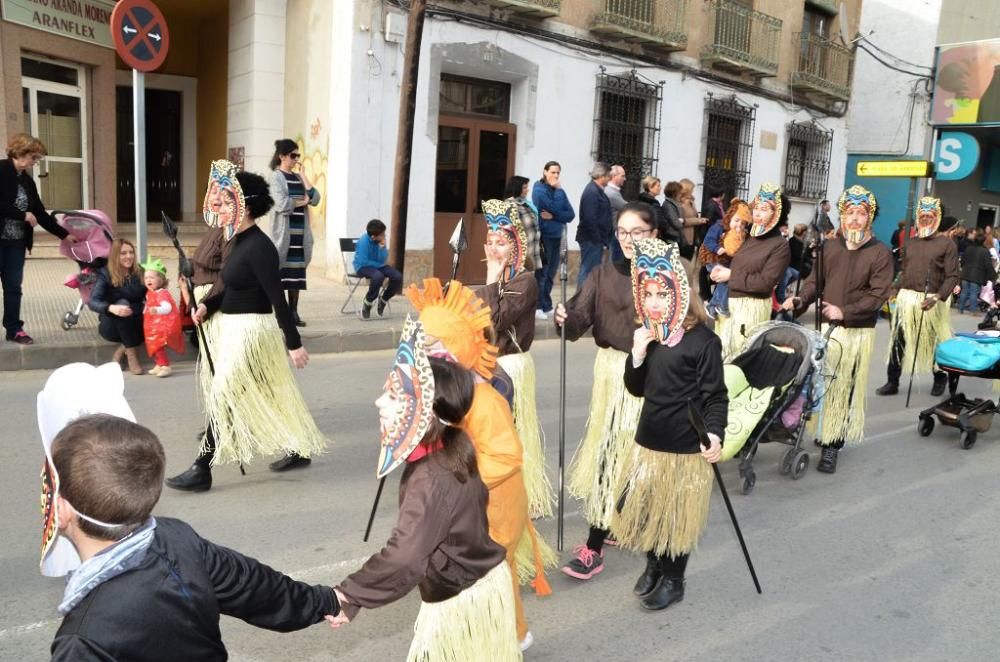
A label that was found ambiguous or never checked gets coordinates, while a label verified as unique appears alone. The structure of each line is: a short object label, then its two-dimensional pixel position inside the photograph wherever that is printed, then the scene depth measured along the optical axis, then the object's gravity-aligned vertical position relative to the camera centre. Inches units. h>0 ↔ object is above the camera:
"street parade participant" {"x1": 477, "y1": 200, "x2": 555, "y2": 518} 173.3 -21.2
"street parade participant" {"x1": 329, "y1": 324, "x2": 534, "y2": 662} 89.7 -36.3
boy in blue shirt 390.9 -29.4
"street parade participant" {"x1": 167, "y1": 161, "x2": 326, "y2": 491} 183.6 -34.2
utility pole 430.0 +40.1
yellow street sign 494.9 +40.1
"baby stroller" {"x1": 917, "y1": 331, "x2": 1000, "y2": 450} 263.1 -43.6
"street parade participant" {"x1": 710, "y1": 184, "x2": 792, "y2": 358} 243.0 -13.6
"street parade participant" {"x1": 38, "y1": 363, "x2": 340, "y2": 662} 65.2 -28.9
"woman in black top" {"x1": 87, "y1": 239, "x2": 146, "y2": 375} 285.7 -39.0
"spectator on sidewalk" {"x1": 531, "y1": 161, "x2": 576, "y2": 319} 428.1 +0.7
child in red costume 285.6 -44.5
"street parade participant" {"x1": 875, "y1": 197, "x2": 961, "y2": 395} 317.1 -22.4
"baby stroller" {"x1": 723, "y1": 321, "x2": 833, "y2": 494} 210.5 -43.1
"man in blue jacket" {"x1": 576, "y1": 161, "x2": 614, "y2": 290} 440.1 -1.6
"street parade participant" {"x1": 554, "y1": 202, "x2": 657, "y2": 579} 161.8 -33.4
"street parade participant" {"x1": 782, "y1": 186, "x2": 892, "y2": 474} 233.5 -21.1
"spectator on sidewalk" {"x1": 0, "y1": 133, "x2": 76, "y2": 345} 280.1 -11.4
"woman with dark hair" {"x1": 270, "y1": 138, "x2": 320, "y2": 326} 327.3 -6.6
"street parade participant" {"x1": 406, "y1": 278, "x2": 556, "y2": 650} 104.3 -25.5
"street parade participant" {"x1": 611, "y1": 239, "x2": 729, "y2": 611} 140.6 -33.6
